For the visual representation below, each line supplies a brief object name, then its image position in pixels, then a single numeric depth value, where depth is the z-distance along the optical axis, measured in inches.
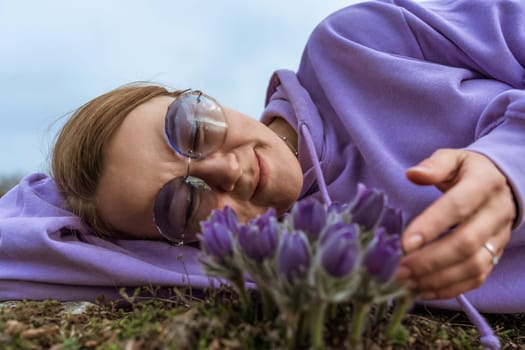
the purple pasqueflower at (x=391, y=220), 17.3
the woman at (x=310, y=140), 25.5
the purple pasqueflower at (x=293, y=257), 14.4
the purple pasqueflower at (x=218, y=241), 16.9
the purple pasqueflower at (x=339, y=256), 13.8
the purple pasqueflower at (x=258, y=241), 15.5
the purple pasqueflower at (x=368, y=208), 17.1
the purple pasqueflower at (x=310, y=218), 16.2
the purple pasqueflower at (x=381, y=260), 14.4
